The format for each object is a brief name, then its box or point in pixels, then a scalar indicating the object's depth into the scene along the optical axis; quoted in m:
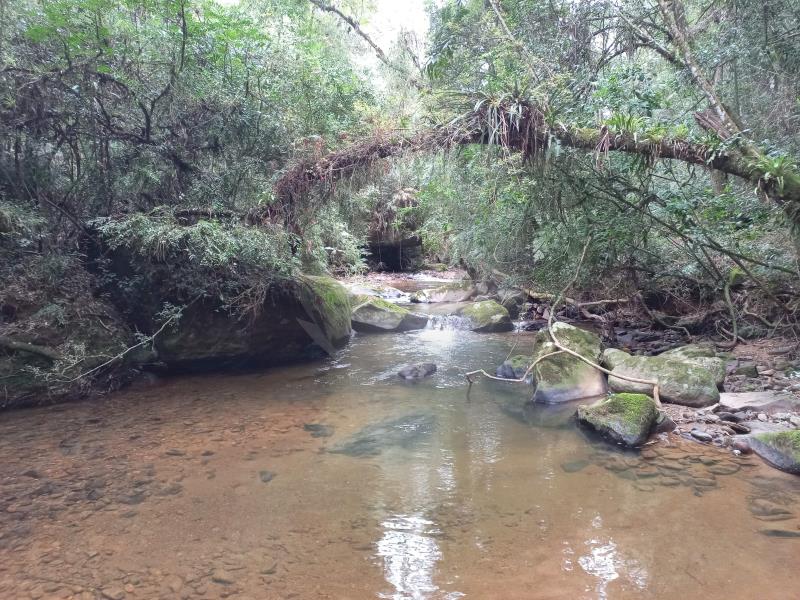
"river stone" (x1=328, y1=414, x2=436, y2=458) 5.14
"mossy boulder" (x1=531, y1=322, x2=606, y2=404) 6.66
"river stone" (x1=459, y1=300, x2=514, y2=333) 11.50
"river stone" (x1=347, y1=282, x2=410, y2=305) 15.81
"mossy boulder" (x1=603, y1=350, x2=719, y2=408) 5.93
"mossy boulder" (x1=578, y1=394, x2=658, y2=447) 5.06
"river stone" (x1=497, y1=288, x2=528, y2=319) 13.38
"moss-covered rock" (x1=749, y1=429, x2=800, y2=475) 4.34
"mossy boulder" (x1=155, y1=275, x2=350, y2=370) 7.59
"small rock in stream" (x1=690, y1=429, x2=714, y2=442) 5.07
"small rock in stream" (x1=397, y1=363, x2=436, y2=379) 7.73
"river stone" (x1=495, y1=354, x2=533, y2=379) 7.73
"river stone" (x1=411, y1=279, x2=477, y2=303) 15.46
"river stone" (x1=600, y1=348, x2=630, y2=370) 6.99
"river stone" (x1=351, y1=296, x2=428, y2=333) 11.25
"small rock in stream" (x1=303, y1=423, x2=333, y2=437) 5.54
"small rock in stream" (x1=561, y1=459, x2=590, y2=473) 4.61
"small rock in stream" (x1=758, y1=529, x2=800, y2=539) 3.42
